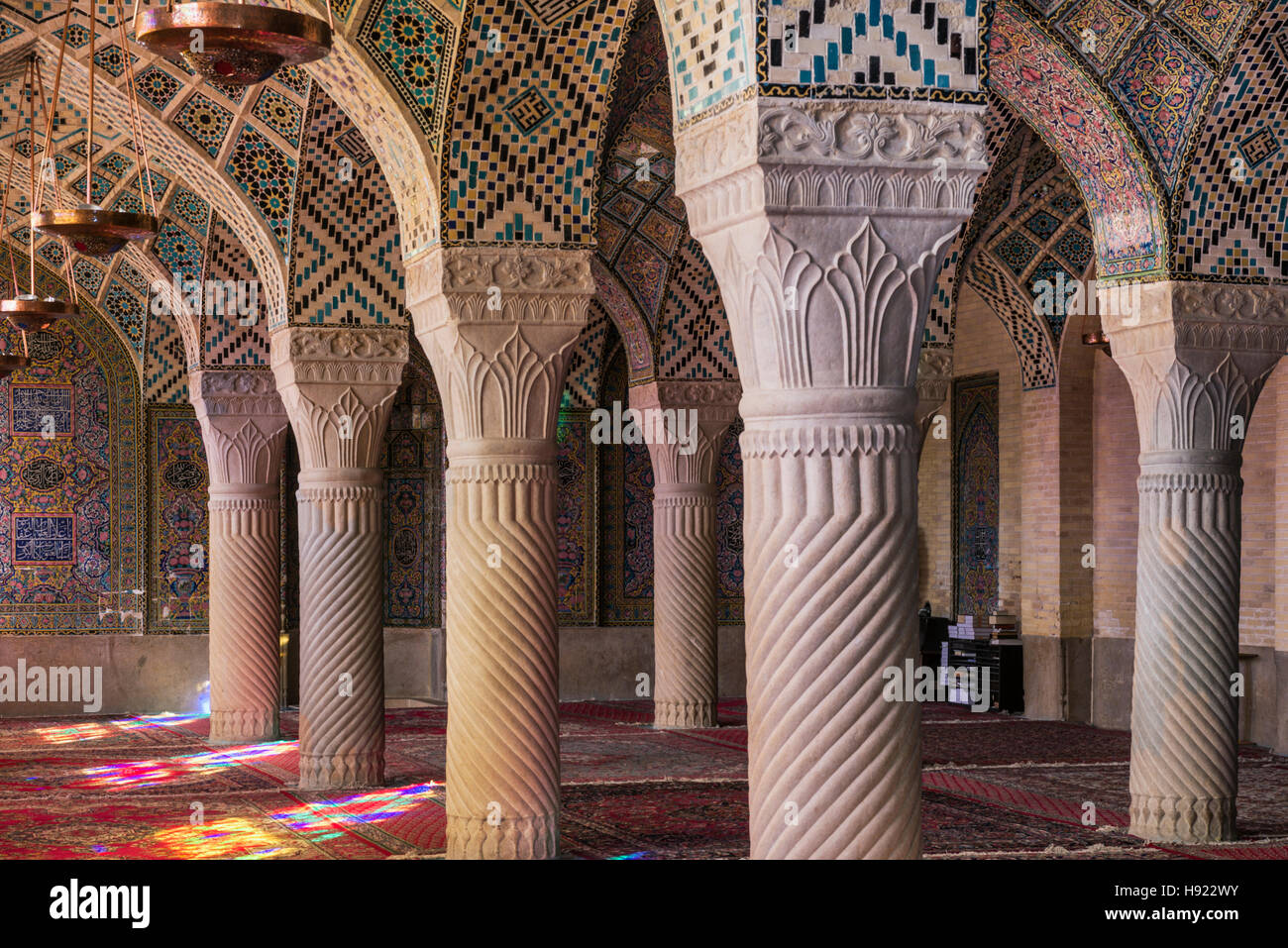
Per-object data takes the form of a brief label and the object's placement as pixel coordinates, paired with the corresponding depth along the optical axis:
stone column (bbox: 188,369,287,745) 11.46
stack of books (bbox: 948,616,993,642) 14.23
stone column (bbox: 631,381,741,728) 12.51
